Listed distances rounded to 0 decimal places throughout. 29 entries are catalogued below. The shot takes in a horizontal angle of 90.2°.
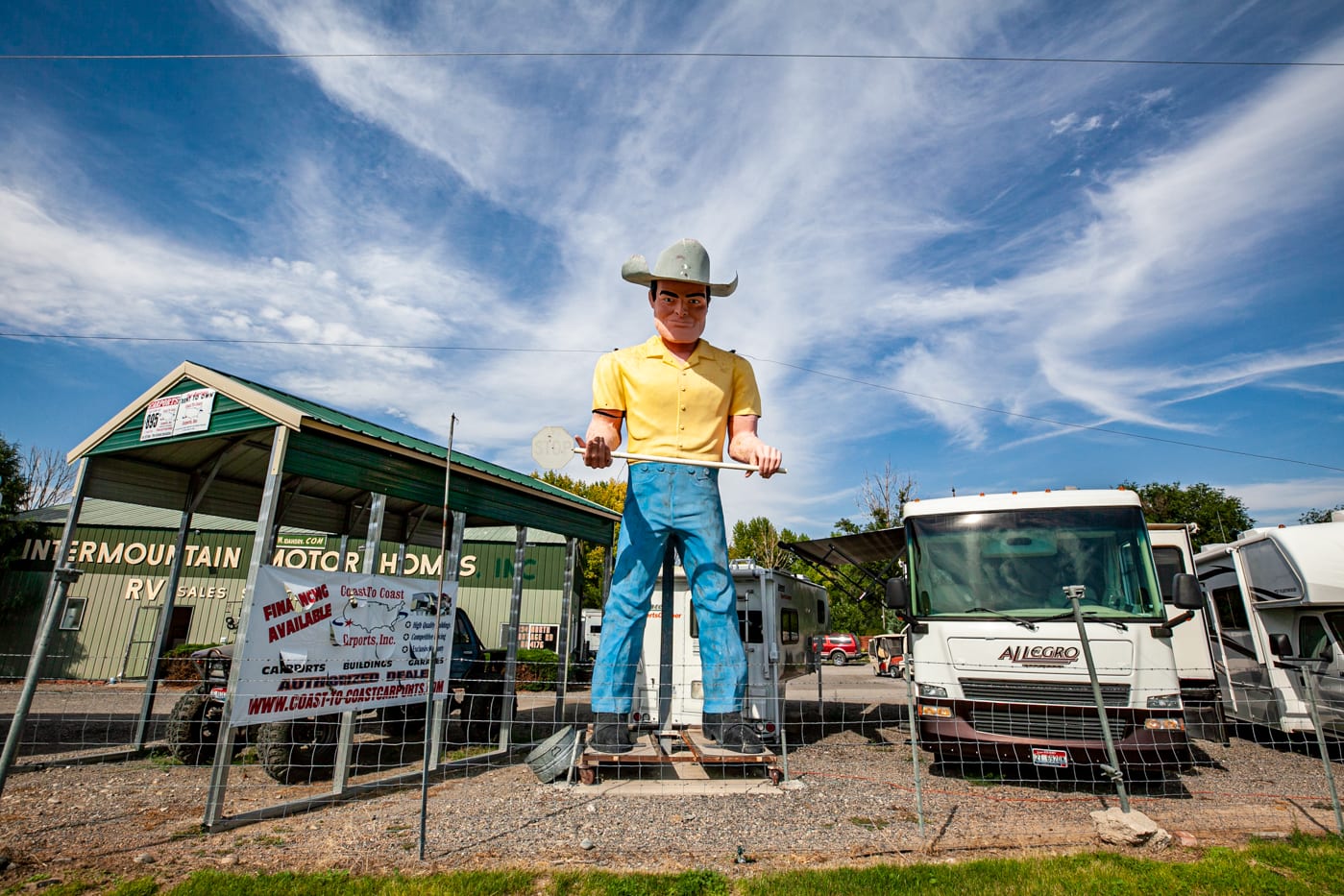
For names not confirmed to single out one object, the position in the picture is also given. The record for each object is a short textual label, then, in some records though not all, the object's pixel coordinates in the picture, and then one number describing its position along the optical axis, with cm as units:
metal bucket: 581
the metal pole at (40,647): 358
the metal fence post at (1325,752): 423
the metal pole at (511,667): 697
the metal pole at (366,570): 537
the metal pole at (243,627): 455
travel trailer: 876
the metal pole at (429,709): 351
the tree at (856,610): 2347
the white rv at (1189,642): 754
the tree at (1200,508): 3334
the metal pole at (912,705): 420
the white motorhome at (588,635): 1878
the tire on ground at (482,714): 834
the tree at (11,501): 1811
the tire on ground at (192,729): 661
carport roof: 567
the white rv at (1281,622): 730
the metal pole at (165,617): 715
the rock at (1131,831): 410
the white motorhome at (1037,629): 543
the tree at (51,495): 3042
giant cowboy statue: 538
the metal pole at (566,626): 713
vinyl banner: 475
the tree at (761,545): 3547
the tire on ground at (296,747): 578
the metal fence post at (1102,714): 432
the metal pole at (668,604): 587
